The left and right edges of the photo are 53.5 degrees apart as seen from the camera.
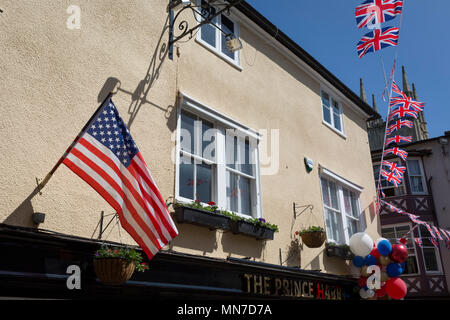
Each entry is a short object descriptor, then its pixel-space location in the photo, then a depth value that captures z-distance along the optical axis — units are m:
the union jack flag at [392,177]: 13.72
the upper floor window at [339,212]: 11.71
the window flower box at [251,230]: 8.09
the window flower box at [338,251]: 10.86
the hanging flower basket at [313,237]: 9.73
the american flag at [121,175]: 5.48
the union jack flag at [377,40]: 10.83
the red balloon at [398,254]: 10.18
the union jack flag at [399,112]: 12.74
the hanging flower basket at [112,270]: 5.45
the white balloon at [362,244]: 10.42
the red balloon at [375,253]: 10.51
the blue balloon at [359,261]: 10.63
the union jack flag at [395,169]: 13.80
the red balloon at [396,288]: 9.85
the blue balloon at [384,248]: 10.23
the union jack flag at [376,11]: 10.59
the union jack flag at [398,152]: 13.59
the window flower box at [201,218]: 7.12
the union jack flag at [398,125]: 13.16
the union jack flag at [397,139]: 13.18
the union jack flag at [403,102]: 12.70
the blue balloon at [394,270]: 10.09
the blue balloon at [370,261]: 10.52
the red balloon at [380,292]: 10.36
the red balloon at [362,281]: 10.55
